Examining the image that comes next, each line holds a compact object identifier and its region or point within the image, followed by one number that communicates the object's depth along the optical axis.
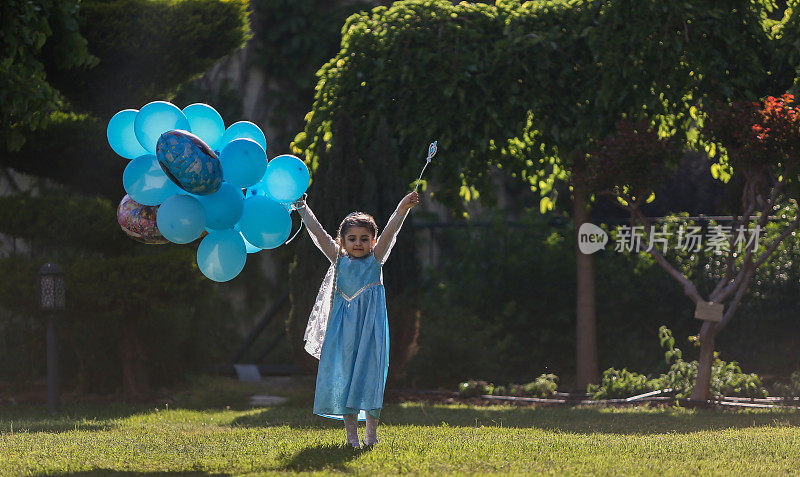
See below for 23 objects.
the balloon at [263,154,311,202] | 11.05
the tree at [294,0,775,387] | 18.20
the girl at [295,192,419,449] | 11.35
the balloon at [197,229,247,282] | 10.46
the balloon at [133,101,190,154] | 10.30
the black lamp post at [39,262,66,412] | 17.16
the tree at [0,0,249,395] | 18.22
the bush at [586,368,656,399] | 18.56
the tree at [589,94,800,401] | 15.99
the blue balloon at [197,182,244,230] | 10.19
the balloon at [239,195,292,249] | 10.52
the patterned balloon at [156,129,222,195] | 9.65
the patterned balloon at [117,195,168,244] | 10.66
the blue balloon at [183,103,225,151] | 10.70
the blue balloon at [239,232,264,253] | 11.09
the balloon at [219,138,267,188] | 10.18
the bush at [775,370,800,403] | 17.81
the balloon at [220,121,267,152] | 11.16
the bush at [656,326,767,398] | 17.92
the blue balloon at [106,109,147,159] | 10.82
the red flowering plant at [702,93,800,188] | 15.89
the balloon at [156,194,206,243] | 9.90
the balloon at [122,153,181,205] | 10.22
